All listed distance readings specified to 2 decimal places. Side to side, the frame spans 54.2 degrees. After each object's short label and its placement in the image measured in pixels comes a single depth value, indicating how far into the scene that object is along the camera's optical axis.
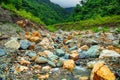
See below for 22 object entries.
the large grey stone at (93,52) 2.70
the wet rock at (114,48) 2.93
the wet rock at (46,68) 2.30
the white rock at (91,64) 2.38
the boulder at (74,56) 2.65
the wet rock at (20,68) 2.22
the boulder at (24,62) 2.39
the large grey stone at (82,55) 2.69
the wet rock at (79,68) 2.36
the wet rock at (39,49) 2.93
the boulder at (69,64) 2.35
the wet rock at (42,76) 2.13
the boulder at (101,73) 2.00
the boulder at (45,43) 3.17
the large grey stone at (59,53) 2.82
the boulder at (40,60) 2.44
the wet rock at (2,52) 2.49
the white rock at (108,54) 2.57
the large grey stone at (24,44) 2.81
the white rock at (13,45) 2.73
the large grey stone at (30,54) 2.63
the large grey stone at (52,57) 2.61
